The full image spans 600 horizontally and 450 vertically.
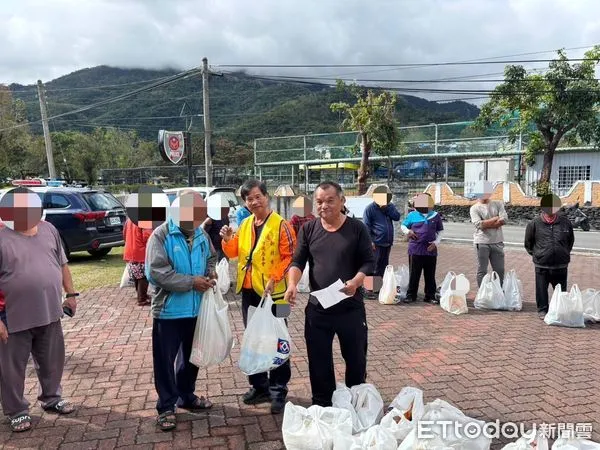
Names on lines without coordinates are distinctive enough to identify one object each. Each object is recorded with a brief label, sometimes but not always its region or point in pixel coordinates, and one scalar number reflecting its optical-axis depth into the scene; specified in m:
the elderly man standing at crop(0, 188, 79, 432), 3.21
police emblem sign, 17.12
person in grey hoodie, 6.54
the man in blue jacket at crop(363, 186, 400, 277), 7.00
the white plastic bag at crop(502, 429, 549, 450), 2.51
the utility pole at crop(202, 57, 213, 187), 17.88
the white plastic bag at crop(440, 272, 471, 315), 6.35
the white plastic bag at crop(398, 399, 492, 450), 2.59
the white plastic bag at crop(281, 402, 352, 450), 2.73
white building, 23.20
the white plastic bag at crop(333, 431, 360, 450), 2.65
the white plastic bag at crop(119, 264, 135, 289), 7.47
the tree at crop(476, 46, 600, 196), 18.86
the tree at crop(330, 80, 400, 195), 22.27
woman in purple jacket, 6.75
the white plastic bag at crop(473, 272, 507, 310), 6.43
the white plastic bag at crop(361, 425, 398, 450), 2.57
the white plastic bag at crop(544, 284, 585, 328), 5.59
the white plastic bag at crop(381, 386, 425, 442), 2.79
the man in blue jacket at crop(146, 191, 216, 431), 3.17
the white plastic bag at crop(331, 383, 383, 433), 3.01
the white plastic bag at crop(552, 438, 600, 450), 2.55
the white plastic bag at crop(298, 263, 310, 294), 7.68
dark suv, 10.25
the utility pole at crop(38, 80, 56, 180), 21.59
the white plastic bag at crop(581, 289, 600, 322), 5.76
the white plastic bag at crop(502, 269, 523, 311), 6.44
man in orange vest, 3.53
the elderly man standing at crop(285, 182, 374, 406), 3.15
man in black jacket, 5.81
